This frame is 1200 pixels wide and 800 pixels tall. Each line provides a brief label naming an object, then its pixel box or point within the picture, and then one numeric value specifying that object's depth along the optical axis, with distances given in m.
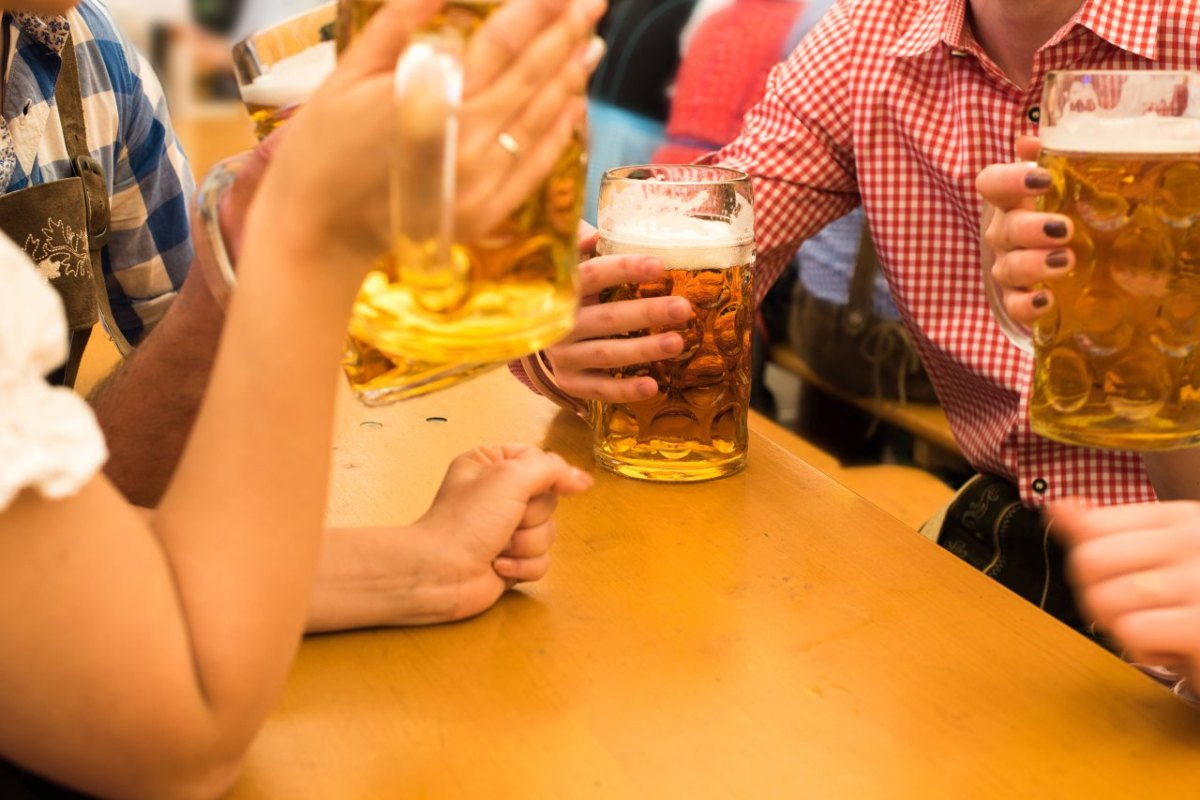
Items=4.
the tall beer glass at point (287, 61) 0.91
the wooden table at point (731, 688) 0.71
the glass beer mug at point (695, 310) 1.09
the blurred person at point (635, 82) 3.55
